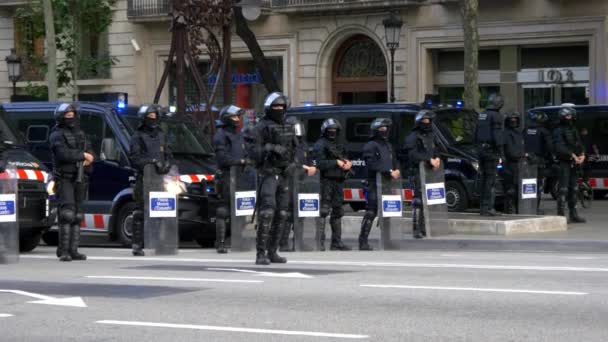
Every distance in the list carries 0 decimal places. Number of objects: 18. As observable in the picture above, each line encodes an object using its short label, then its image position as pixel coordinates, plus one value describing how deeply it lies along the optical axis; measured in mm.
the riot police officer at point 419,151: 19344
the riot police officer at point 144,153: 17031
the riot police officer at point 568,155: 22172
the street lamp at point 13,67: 40625
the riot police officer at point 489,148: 21516
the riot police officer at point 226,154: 17431
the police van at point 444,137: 25141
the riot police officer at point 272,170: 14625
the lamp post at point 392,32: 34688
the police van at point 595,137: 30391
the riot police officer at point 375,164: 18297
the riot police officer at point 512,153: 21766
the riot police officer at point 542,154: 22484
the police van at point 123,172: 19406
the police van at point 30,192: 17438
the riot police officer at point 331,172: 18219
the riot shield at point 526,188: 22047
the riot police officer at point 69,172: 15891
